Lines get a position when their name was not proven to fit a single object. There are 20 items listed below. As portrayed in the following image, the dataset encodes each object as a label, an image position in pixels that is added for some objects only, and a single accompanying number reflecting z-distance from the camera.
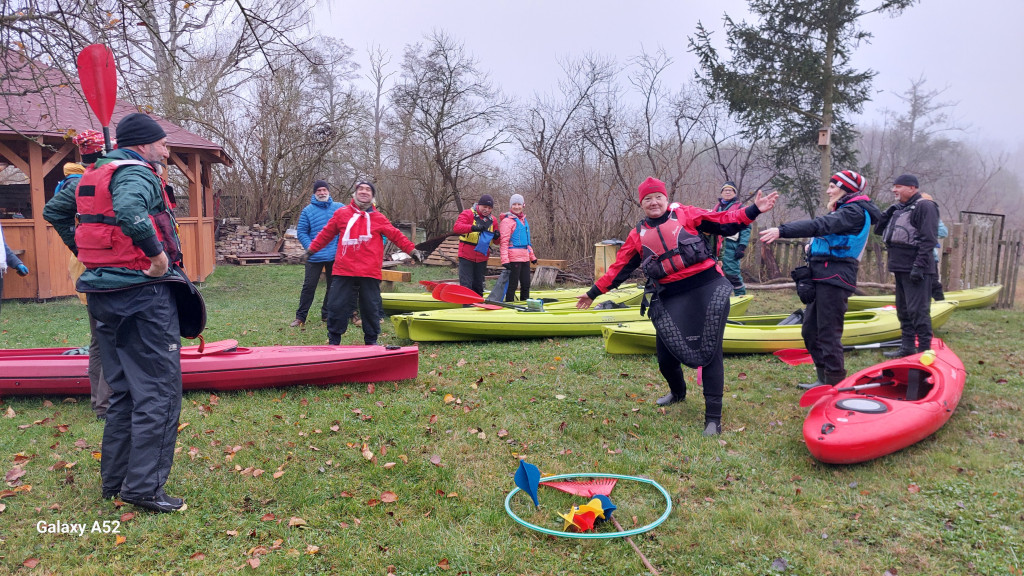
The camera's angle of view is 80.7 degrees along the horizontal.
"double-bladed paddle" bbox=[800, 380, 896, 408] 3.88
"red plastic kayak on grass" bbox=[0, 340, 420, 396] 4.46
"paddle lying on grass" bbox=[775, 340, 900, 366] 5.30
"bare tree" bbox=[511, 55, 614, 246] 15.07
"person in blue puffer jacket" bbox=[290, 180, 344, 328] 7.43
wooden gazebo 9.60
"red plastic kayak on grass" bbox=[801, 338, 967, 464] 3.51
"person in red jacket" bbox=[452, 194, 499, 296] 7.98
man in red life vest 2.79
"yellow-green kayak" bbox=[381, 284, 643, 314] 8.39
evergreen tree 12.90
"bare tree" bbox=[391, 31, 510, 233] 18.36
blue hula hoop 2.72
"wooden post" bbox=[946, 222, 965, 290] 10.30
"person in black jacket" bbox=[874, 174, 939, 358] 5.48
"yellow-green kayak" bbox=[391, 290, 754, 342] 6.74
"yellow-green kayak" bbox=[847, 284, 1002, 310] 8.88
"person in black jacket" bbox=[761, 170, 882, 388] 4.42
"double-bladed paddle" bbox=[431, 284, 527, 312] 7.39
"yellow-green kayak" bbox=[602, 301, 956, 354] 6.13
